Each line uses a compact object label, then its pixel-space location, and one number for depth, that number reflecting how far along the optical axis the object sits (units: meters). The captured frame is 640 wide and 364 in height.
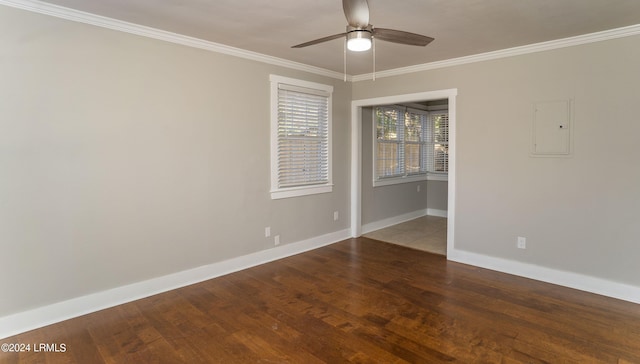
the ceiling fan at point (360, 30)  2.14
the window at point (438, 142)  7.45
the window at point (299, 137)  4.52
